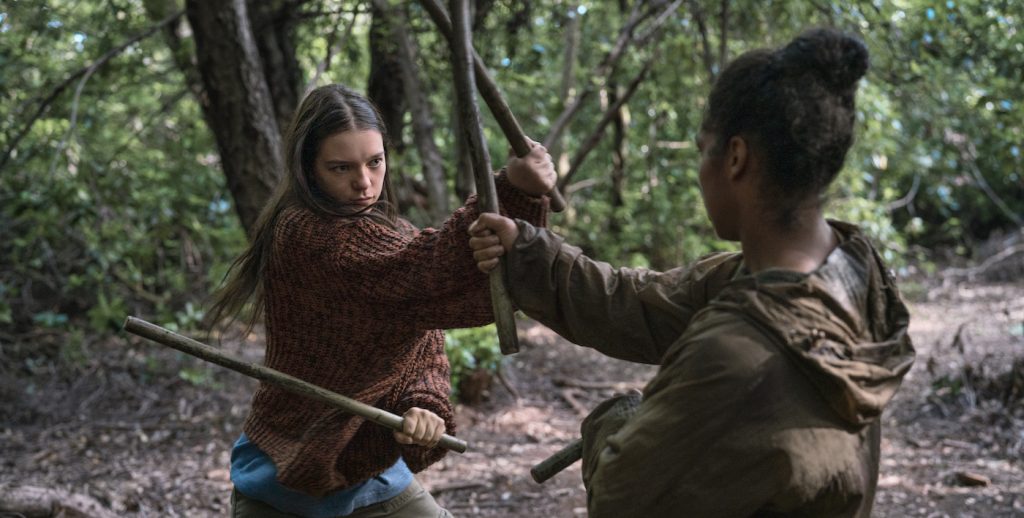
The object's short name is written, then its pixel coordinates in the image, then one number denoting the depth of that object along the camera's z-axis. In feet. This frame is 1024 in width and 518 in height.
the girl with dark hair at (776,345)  4.92
